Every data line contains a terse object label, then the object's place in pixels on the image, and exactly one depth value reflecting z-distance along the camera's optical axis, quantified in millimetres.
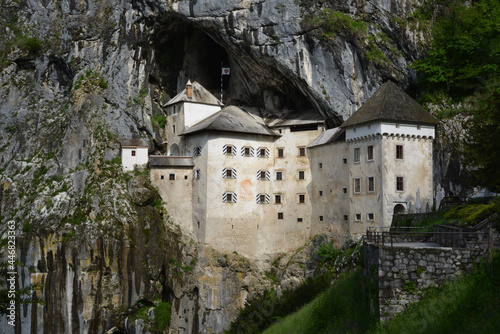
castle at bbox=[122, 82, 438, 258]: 48562
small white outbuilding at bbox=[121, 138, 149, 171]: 53375
